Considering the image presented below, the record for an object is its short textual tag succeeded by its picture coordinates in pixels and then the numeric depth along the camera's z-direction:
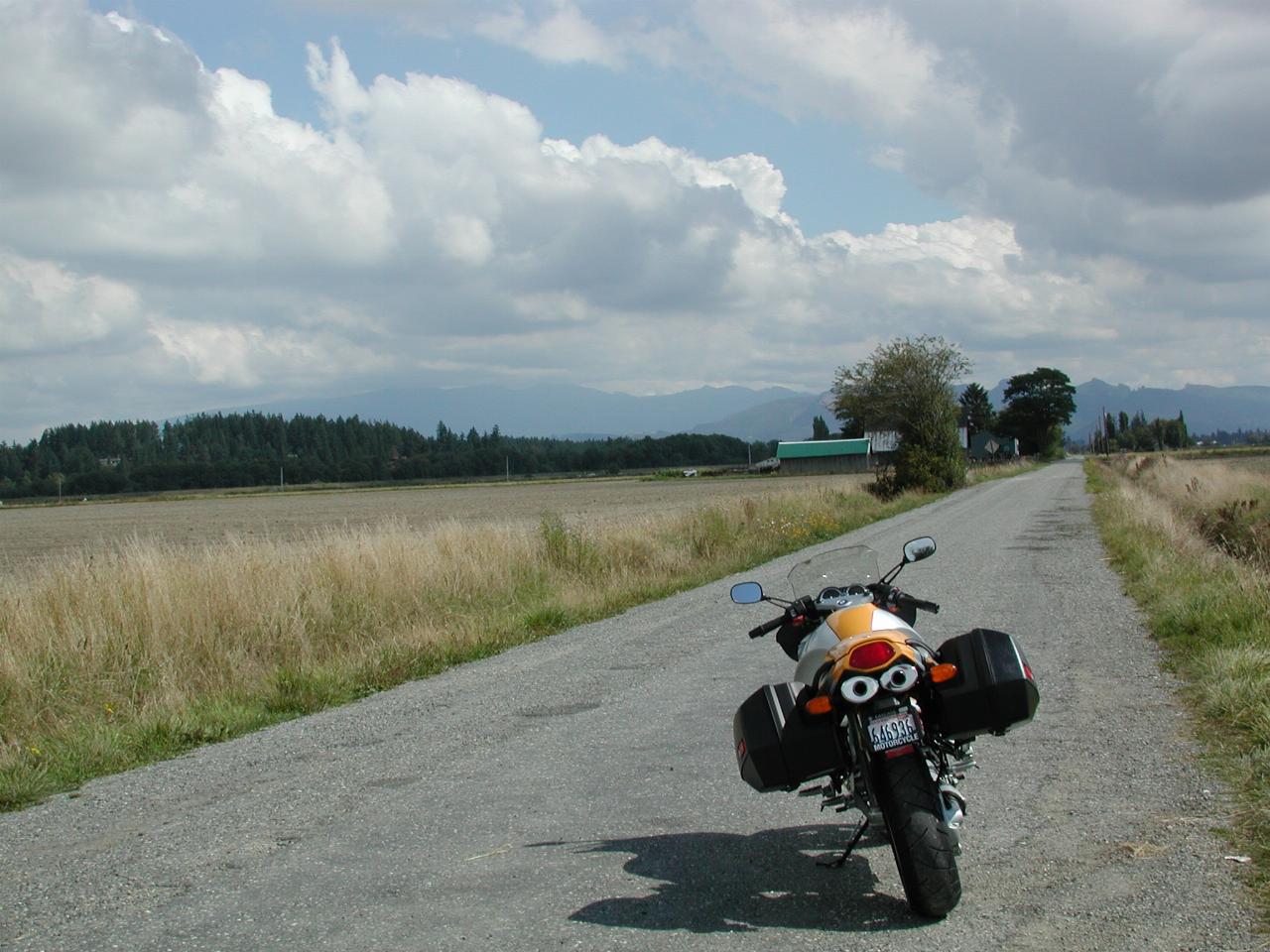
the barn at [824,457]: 116.81
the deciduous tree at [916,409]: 47.44
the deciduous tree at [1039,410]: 142.62
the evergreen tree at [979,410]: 154.12
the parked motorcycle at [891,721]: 3.94
